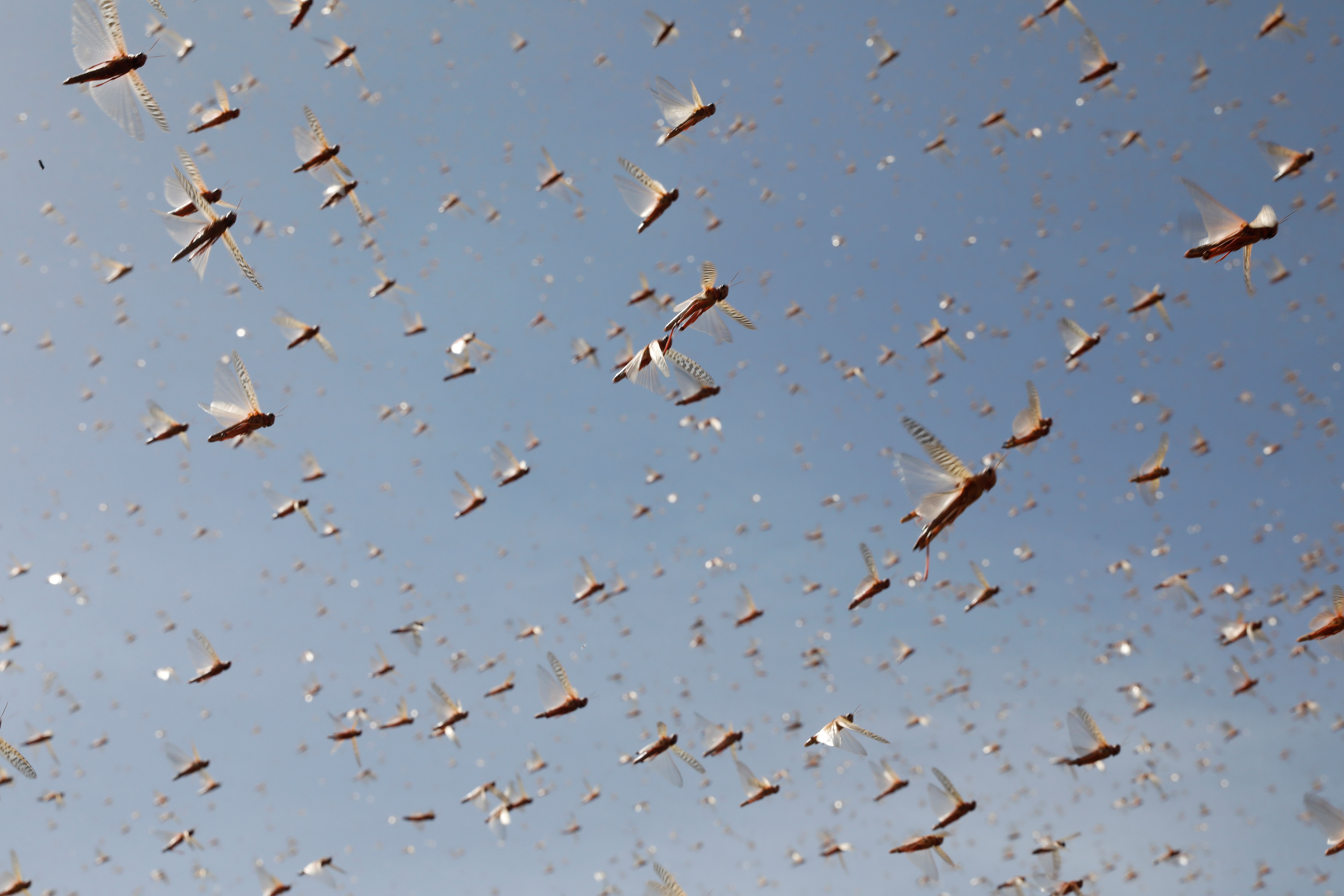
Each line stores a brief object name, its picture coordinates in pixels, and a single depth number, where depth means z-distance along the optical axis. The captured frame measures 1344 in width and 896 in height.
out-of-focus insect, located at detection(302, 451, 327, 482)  21.00
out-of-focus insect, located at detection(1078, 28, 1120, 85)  17.16
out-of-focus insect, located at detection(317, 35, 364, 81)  18.42
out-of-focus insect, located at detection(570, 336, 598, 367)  24.92
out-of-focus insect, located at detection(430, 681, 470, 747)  21.48
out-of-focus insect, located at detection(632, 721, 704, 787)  16.38
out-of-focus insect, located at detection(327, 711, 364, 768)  22.36
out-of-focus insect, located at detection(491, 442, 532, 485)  20.36
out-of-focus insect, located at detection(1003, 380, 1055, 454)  12.48
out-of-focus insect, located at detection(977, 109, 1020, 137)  22.55
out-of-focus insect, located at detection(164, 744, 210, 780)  21.28
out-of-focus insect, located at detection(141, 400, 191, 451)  16.36
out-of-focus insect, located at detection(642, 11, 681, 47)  18.33
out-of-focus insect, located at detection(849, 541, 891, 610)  15.64
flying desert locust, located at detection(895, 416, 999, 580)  7.95
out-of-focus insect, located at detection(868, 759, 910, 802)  18.91
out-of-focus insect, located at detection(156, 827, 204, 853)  22.56
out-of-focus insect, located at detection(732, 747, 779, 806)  19.12
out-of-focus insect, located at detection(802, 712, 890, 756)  11.84
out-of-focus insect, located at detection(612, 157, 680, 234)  12.95
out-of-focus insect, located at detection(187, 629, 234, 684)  17.25
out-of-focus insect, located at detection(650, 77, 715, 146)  12.96
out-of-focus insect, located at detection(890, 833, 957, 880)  15.54
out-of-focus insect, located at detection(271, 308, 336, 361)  17.44
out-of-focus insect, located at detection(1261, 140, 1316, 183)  13.41
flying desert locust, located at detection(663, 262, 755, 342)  10.66
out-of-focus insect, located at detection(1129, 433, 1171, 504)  16.38
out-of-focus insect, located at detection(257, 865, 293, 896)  23.22
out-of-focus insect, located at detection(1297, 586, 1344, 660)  13.80
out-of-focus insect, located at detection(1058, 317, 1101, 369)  16.70
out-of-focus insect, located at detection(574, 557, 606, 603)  19.91
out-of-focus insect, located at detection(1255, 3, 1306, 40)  17.77
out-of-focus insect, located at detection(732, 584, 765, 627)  22.34
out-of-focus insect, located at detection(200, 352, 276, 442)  11.55
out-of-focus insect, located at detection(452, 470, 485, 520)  20.05
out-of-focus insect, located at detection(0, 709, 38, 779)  10.87
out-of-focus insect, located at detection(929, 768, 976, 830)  15.99
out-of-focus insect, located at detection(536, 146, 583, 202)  19.83
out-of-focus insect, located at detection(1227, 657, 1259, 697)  22.45
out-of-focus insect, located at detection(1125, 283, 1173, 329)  19.77
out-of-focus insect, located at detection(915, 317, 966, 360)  22.75
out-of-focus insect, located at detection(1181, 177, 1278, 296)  9.90
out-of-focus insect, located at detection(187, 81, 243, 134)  15.48
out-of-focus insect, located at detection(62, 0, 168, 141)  9.89
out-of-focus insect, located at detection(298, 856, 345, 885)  21.67
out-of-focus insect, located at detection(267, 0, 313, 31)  15.12
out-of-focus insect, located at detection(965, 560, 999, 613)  19.92
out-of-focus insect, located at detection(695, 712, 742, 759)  18.22
